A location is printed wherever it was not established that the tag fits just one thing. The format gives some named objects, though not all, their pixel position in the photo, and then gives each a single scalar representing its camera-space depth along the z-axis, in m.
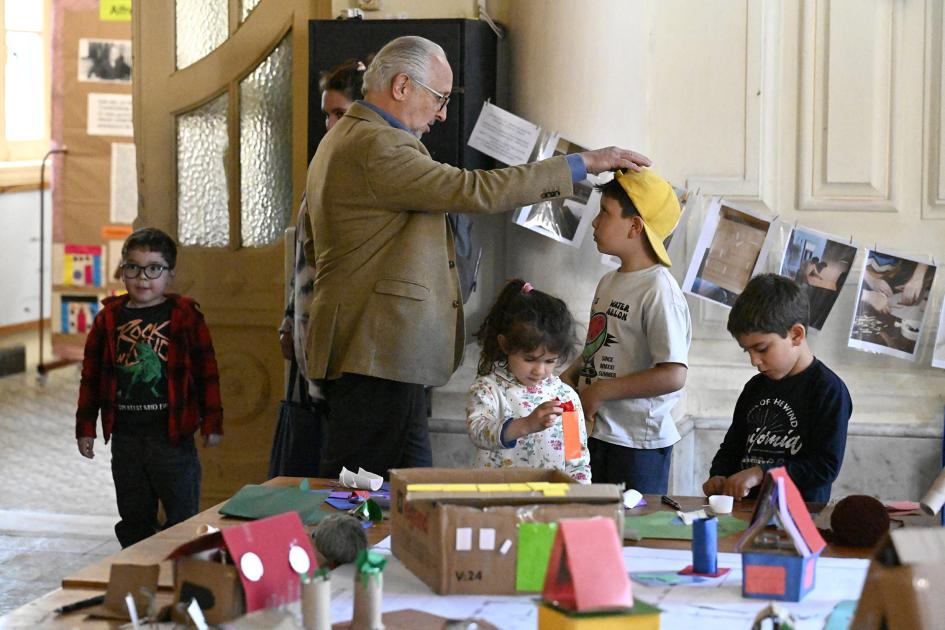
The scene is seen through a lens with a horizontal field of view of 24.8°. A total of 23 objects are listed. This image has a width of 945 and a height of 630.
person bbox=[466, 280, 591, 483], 4.84
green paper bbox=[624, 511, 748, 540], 3.84
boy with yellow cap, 5.56
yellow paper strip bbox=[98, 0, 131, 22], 14.38
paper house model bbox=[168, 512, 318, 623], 2.95
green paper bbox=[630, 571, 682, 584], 3.36
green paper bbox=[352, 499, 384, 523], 3.99
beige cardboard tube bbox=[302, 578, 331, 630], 2.83
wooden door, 8.14
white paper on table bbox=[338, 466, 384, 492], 4.36
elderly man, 5.54
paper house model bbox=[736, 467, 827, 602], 3.21
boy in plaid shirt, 6.74
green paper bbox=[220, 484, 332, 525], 4.02
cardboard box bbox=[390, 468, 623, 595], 3.22
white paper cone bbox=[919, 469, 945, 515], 4.05
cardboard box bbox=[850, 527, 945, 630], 2.43
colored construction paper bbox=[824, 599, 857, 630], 2.96
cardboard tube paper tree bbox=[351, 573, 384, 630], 2.89
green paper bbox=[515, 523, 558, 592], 3.11
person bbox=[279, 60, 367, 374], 6.37
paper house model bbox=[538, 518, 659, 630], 2.69
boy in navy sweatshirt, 4.70
